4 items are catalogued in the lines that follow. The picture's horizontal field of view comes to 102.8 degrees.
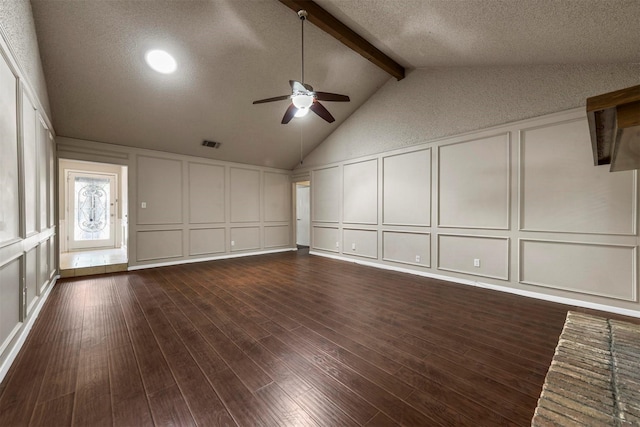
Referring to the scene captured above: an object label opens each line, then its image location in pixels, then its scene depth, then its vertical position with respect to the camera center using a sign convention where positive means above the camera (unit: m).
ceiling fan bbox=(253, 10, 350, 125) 2.85 +1.34
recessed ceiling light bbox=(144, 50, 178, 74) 3.38 +2.06
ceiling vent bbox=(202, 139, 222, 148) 5.36 +1.44
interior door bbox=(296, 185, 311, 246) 8.86 -0.14
